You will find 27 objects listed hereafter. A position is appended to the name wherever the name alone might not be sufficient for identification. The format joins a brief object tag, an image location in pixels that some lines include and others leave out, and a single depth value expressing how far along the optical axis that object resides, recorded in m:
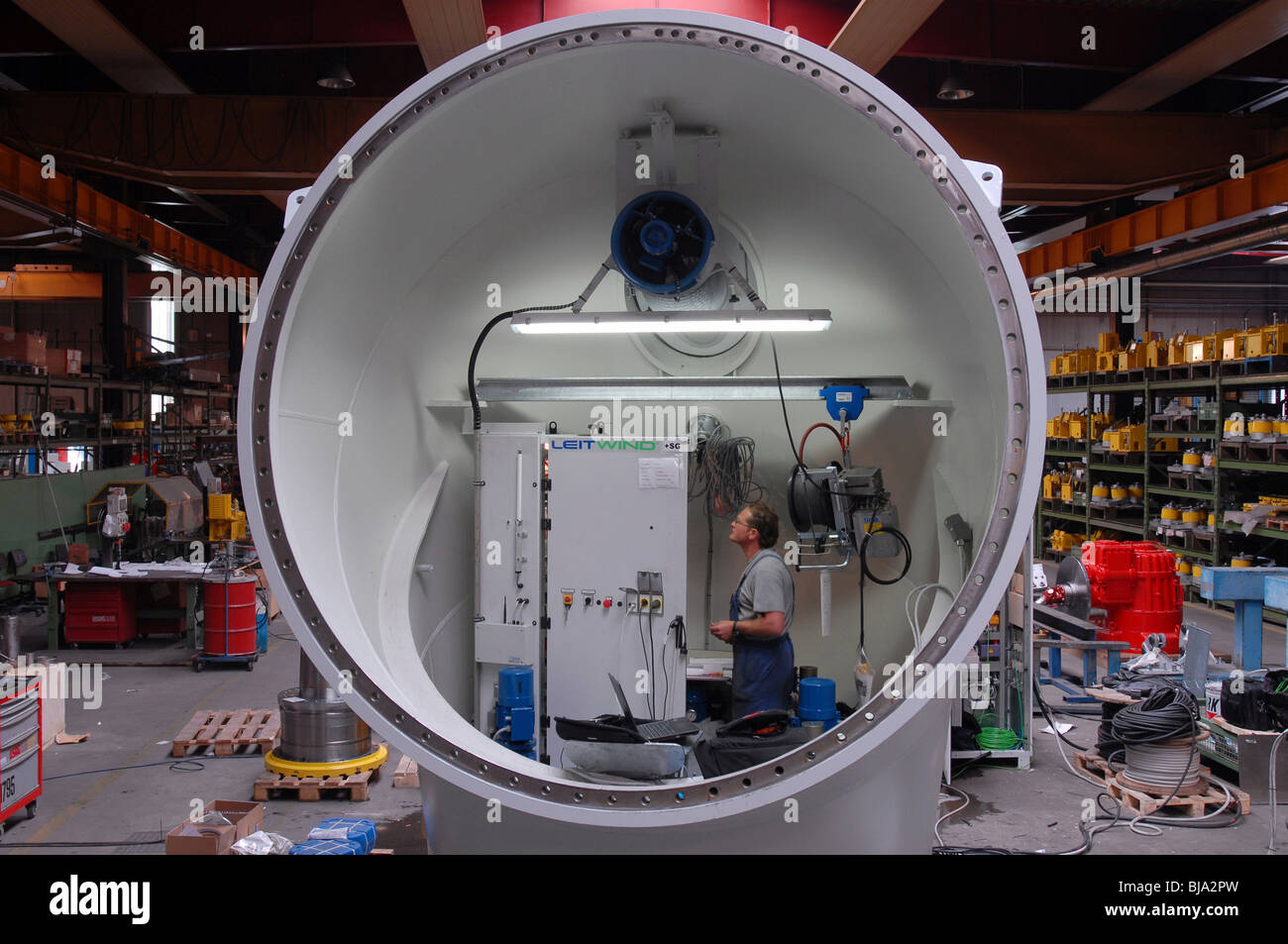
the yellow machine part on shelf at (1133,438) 11.98
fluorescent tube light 3.49
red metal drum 8.12
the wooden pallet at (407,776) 5.49
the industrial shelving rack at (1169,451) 10.14
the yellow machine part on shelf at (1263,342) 9.52
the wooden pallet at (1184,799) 5.15
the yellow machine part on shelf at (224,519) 10.81
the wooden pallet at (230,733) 6.04
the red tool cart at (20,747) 4.76
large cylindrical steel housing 2.24
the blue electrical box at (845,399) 4.04
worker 4.50
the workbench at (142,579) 8.44
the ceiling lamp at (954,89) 7.44
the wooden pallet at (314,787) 5.31
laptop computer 2.74
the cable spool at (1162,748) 5.32
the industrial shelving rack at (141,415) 10.00
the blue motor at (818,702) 4.48
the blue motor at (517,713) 4.80
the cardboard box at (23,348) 9.35
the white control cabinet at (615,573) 5.08
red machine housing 8.62
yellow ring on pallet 5.46
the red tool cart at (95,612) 8.73
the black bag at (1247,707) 5.44
